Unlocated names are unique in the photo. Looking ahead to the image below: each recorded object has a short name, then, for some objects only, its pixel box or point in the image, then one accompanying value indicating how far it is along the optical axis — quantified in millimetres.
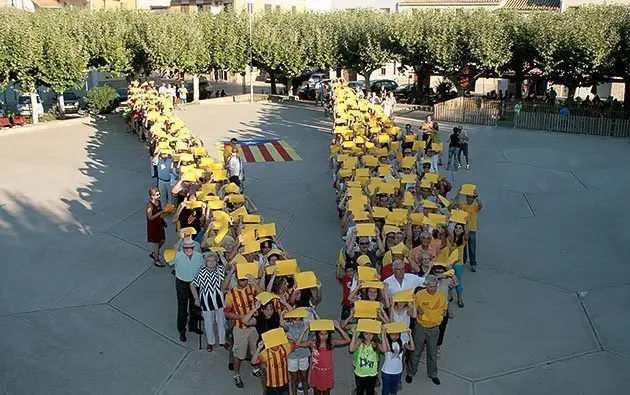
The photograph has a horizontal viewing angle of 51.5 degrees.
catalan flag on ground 20531
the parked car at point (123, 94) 36456
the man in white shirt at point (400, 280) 7375
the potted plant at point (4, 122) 26514
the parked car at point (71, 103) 34250
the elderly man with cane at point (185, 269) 7949
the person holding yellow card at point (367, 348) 6195
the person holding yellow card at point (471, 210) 10422
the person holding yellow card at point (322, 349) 6194
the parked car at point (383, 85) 41356
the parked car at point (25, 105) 31828
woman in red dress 10461
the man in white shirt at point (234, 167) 14094
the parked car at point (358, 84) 41725
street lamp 37022
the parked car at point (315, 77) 47950
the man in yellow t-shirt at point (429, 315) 7125
